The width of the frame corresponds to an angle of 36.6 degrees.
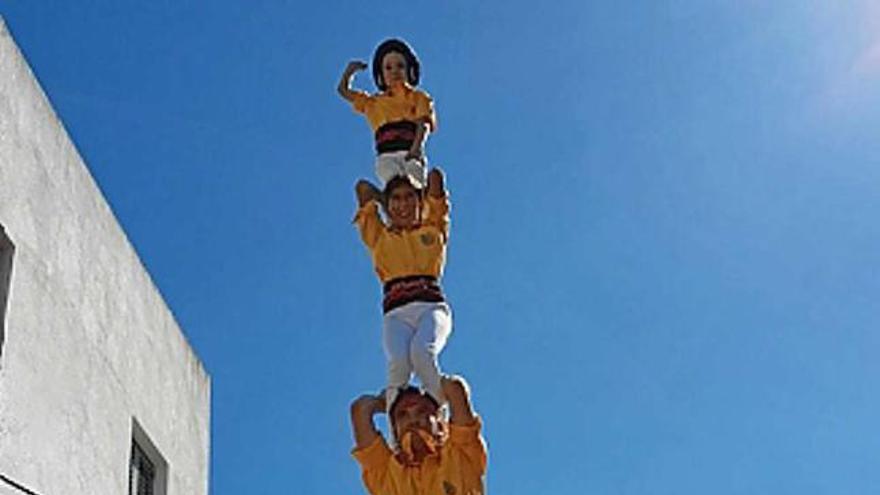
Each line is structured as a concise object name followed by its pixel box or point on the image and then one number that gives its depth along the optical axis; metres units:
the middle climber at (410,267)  7.33
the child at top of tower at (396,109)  8.21
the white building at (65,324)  8.00
